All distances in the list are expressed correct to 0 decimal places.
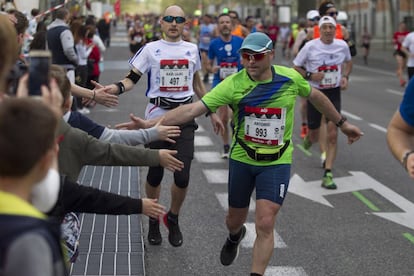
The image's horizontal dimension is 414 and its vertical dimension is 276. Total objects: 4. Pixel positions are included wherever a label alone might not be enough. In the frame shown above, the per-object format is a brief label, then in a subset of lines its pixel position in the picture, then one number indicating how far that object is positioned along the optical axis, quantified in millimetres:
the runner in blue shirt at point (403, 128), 6184
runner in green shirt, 8655
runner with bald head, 10488
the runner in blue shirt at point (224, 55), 17368
